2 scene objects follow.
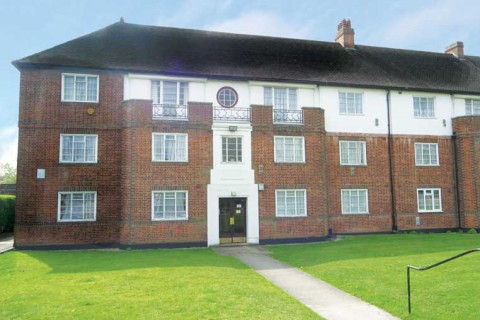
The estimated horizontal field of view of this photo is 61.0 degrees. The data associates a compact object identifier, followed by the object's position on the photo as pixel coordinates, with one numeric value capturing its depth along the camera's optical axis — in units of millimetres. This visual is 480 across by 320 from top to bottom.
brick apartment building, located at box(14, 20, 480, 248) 17672
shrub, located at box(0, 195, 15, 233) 25922
